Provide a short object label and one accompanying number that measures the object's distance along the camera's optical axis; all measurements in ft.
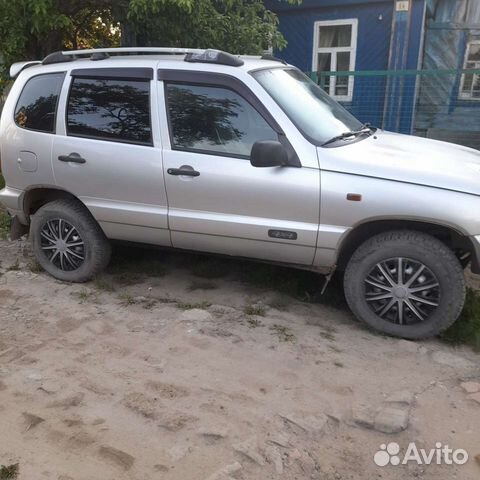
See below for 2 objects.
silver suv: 11.46
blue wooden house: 35.50
